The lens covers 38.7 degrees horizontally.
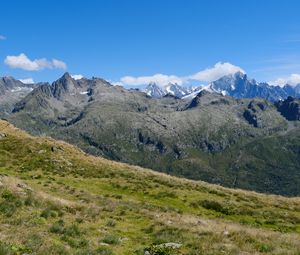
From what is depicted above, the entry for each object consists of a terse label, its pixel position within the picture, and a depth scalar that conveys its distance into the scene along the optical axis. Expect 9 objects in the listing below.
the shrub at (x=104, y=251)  18.66
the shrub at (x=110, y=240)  21.21
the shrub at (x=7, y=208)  23.99
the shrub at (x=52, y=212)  25.31
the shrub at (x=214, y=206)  41.29
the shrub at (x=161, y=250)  19.11
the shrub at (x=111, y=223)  26.08
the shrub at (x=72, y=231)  21.70
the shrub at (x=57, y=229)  21.83
